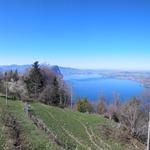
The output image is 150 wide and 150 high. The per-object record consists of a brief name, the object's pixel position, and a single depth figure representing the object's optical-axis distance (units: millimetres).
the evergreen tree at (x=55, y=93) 40275
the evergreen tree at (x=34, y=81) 41098
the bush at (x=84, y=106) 38119
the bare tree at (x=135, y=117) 25443
